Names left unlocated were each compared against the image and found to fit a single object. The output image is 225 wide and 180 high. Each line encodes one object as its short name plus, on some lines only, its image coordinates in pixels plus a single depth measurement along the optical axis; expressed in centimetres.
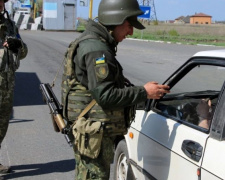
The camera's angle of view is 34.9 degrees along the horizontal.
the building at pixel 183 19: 13482
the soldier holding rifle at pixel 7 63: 396
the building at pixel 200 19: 12694
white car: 224
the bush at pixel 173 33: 3988
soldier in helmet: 234
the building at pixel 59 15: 4831
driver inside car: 271
